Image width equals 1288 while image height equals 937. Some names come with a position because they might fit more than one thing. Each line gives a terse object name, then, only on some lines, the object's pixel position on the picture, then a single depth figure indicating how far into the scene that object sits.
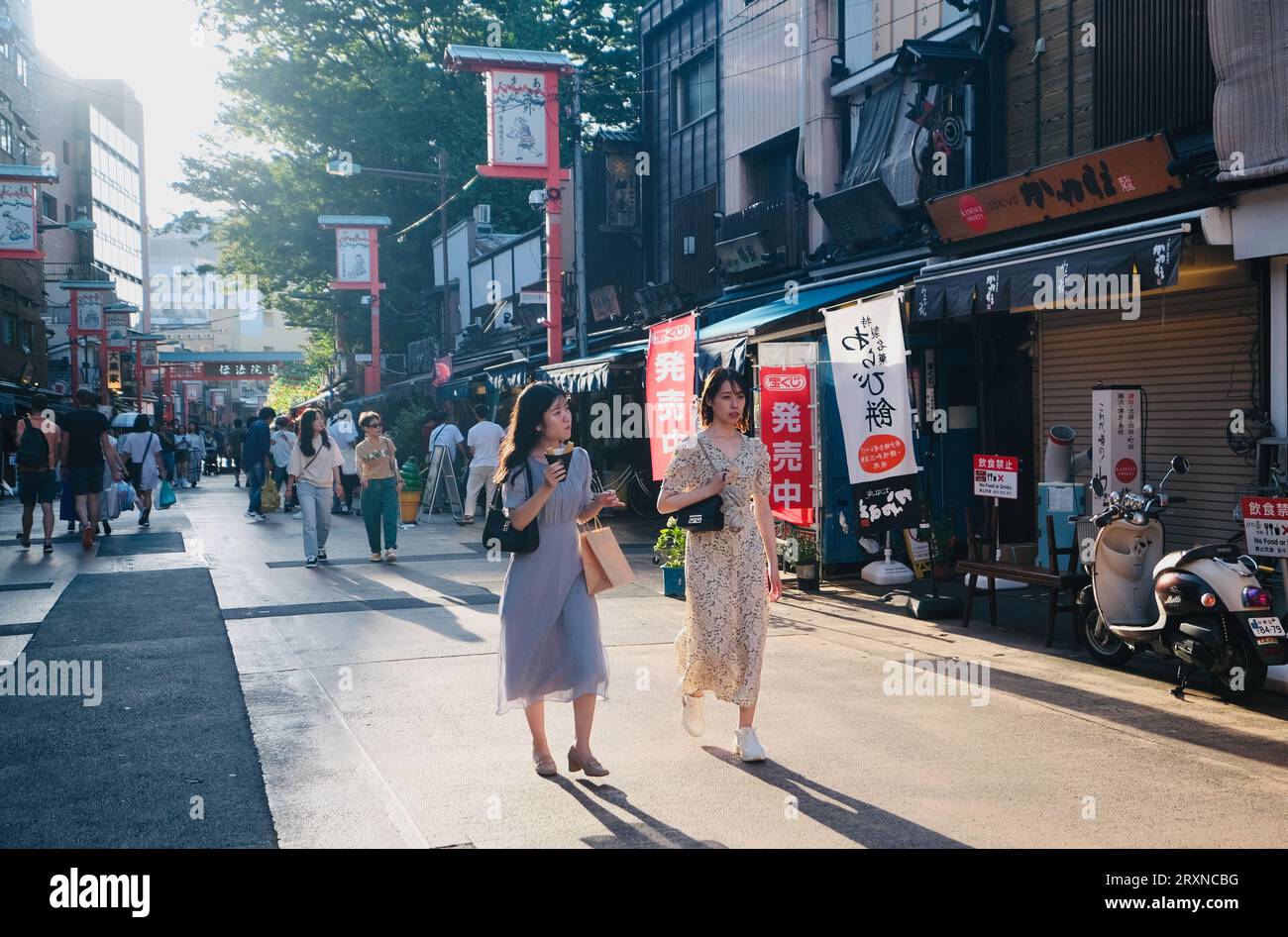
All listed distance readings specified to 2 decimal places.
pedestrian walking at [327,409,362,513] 22.11
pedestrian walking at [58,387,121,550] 15.65
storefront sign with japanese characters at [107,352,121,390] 54.69
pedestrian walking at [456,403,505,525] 17.69
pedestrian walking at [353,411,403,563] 14.11
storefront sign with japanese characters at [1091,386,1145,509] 9.68
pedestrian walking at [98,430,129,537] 17.12
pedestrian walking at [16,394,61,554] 15.27
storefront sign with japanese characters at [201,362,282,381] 82.12
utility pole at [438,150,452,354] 31.64
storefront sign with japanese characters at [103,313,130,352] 50.88
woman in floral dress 5.97
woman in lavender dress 5.57
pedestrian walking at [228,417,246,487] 36.63
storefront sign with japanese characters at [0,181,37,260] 28.44
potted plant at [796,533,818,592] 11.79
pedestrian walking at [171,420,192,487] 34.82
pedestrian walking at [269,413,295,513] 19.03
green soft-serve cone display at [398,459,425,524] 20.12
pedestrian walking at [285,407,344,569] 13.70
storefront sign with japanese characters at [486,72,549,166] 18.88
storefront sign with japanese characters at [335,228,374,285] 34.97
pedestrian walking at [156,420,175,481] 30.75
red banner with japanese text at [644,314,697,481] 11.75
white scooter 6.85
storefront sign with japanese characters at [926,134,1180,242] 9.80
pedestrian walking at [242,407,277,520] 21.19
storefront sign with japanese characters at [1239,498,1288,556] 7.32
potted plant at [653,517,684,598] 11.27
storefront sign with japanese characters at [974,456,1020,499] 9.84
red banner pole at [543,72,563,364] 19.16
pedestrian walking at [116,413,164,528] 19.58
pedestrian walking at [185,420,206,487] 35.94
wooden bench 8.68
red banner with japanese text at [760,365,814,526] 11.63
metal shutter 10.06
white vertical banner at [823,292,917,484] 9.95
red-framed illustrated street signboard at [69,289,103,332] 47.53
